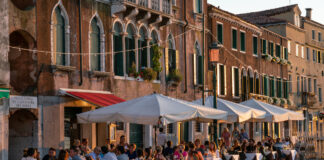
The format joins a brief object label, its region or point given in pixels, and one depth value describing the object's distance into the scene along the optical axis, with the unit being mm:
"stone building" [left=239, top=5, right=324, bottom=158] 47031
